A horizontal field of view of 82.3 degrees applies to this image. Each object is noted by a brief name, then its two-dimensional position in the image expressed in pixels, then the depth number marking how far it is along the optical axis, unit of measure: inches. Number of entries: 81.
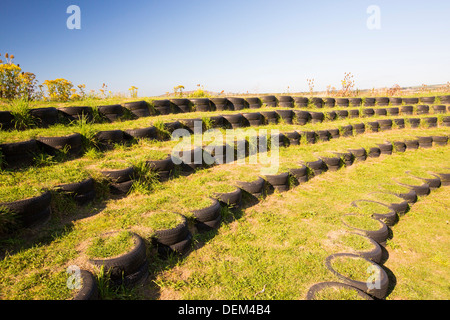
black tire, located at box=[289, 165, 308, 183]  231.1
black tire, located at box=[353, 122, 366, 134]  375.6
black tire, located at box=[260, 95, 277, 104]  389.4
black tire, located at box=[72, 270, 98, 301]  86.4
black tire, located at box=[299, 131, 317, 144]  317.4
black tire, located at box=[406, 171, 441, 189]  242.8
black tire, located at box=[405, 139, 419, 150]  354.0
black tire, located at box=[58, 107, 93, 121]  225.1
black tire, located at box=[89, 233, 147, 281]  102.8
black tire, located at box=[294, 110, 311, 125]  361.7
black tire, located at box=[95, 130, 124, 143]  207.5
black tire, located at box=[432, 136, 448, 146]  370.9
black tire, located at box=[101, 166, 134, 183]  168.9
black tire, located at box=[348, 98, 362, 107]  463.8
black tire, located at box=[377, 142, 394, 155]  328.8
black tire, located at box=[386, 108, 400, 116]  452.0
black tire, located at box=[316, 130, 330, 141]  333.7
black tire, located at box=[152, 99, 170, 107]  289.9
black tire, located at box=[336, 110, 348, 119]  409.4
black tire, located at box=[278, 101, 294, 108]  394.6
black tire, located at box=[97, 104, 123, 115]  244.5
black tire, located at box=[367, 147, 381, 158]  317.7
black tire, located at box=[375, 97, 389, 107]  484.4
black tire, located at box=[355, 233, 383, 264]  129.2
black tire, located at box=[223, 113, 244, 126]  304.2
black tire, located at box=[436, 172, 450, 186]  255.9
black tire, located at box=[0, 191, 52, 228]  118.2
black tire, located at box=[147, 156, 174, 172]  189.2
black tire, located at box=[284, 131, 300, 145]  301.9
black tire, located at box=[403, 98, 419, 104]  500.0
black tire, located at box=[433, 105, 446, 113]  477.7
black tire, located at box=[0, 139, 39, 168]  155.6
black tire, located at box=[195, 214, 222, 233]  152.8
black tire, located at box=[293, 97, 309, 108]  410.9
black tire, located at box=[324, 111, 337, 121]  393.7
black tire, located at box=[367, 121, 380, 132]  388.5
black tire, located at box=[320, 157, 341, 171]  270.7
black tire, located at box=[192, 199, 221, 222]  151.2
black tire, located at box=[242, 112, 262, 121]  319.9
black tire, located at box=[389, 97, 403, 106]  490.0
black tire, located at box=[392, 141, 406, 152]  345.4
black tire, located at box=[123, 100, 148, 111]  267.1
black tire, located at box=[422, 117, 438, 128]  428.8
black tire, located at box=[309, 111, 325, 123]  377.7
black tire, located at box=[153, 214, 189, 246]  127.0
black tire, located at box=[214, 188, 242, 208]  175.0
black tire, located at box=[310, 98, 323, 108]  428.6
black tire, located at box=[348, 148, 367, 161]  300.8
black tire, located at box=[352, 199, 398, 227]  172.4
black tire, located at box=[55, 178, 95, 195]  145.7
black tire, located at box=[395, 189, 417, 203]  211.5
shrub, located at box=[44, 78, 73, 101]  303.7
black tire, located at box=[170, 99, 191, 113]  312.4
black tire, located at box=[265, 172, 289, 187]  213.3
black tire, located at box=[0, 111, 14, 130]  187.8
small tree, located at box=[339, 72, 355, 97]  576.6
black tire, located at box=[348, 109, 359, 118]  423.5
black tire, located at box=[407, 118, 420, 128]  422.0
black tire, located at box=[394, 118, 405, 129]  414.9
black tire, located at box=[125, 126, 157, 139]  226.1
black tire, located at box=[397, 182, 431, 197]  226.5
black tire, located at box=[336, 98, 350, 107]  450.9
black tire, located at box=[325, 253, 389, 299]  108.0
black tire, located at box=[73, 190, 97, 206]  150.5
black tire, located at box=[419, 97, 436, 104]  501.0
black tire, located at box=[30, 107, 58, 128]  205.9
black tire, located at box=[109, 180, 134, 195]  170.1
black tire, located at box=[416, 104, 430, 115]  471.8
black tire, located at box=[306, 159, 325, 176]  252.3
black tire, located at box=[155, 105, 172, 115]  292.7
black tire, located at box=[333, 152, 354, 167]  287.0
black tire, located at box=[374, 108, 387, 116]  442.3
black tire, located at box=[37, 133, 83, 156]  177.8
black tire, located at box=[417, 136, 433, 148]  364.2
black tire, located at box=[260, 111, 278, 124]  342.3
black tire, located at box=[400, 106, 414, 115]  466.0
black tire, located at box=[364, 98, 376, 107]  473.7
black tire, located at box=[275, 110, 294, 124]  351.9
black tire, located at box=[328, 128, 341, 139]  347.7
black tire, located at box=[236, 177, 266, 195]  194.7
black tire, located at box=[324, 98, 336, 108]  441.4
